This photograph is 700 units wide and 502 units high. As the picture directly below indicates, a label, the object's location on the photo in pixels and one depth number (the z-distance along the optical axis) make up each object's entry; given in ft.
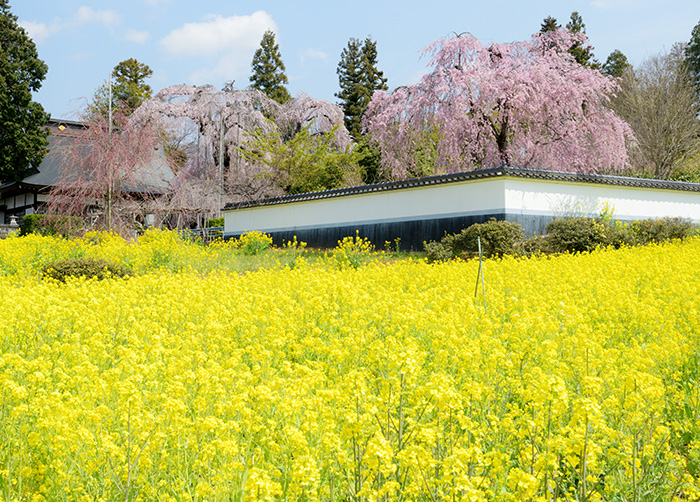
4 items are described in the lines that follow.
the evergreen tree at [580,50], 117.80
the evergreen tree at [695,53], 122.51
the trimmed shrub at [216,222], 81.97
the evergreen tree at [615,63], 130.95
